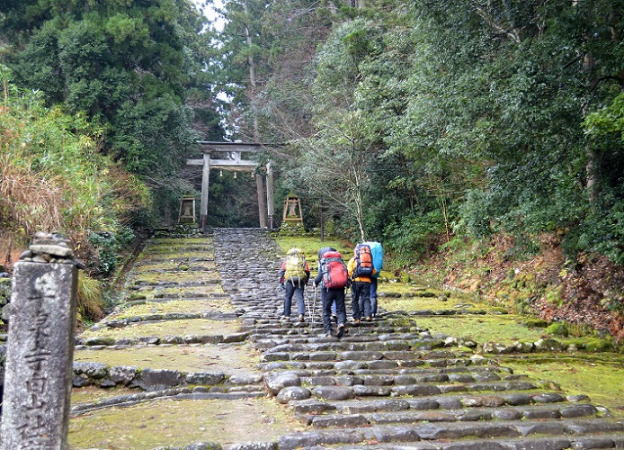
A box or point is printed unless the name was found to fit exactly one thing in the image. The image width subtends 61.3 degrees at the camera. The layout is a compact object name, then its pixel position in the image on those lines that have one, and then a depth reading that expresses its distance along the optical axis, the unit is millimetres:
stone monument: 3709
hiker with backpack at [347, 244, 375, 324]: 8836
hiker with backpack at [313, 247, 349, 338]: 7895
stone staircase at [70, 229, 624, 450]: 4508
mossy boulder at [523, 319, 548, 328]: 9398
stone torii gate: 24406
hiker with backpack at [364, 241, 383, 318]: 9195
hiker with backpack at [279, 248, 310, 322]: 9141
